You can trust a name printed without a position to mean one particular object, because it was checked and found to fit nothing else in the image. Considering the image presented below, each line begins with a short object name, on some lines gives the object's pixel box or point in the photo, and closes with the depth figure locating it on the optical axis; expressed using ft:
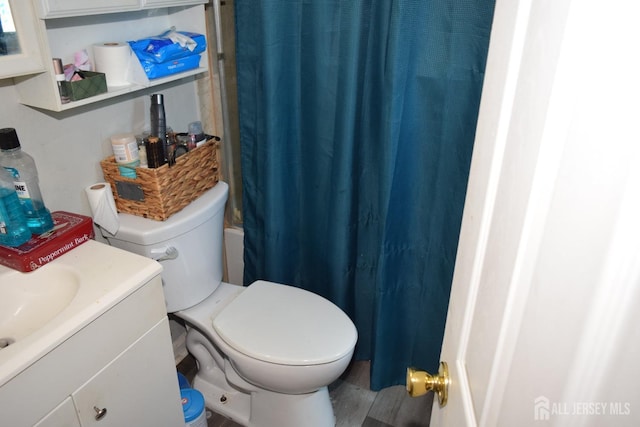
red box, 3.63
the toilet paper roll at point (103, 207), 4.52
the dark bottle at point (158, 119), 4.63
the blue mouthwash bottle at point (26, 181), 3.56
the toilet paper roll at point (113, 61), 4.24
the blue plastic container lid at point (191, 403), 5.04
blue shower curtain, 4.40
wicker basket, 4.53
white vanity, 2.94
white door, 1.09
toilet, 4.56
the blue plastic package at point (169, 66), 4.41
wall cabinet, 3.36
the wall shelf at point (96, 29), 3.55
